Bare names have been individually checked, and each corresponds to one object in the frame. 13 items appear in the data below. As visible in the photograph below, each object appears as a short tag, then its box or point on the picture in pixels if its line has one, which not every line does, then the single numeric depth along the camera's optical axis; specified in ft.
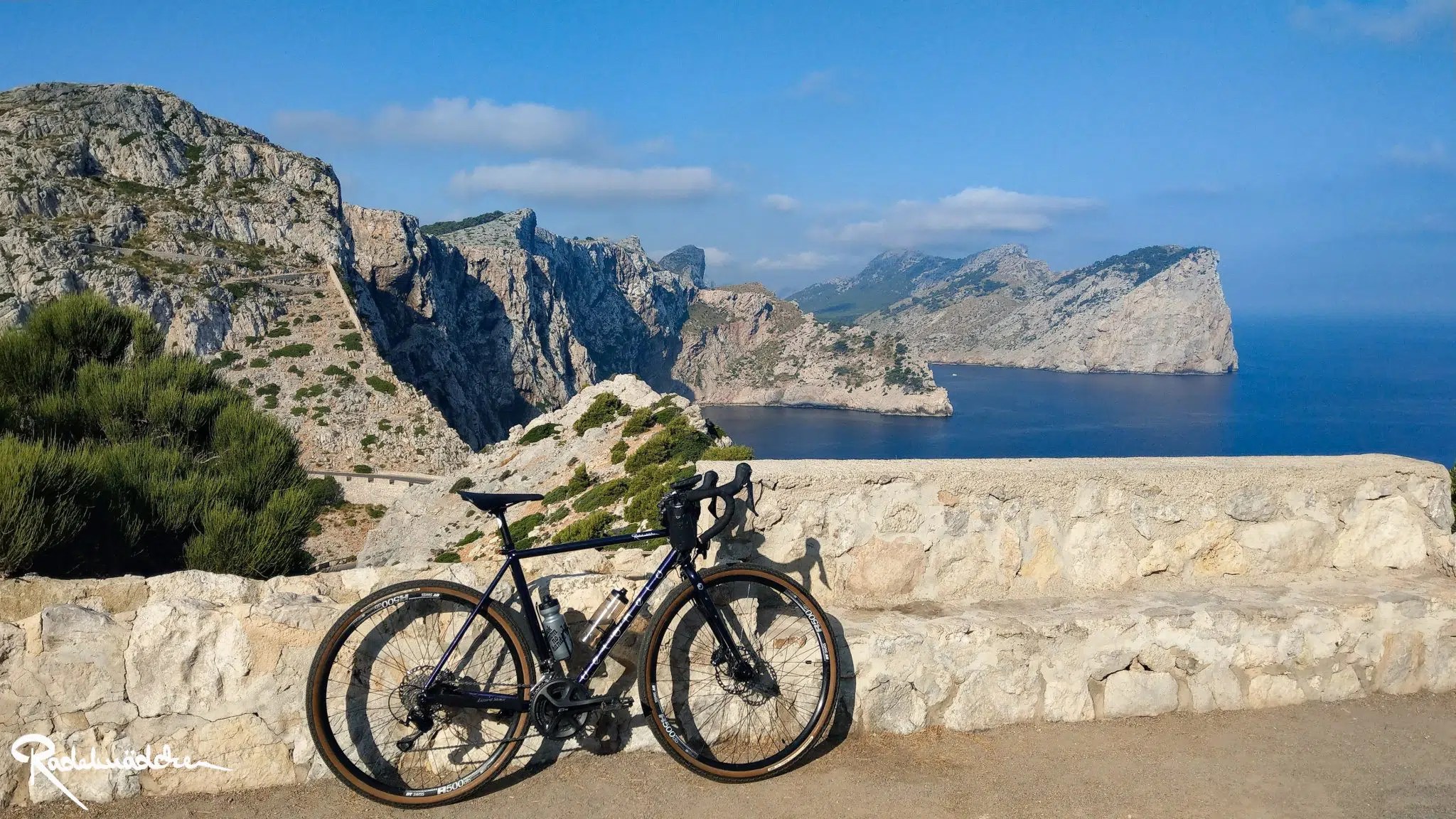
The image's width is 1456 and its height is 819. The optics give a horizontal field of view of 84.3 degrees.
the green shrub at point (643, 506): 54.29
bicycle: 10.69
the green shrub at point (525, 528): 73.10
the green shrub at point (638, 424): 88.53
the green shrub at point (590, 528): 58.18
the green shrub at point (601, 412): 98.32
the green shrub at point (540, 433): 108.06
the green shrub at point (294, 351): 185.69
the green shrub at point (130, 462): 14.38
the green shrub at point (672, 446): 74.33
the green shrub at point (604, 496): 70.33
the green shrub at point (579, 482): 80.18
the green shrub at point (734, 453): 31.09
